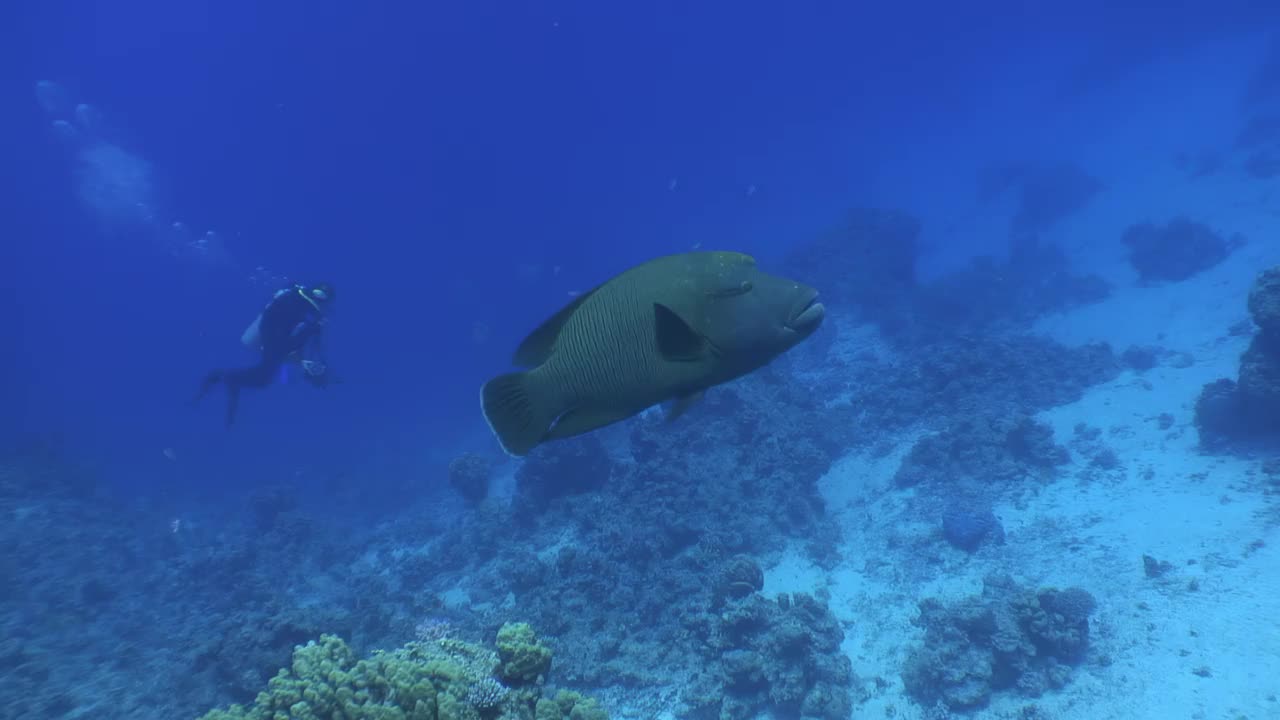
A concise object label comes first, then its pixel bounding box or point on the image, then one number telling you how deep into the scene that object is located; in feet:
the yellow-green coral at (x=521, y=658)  11.55
